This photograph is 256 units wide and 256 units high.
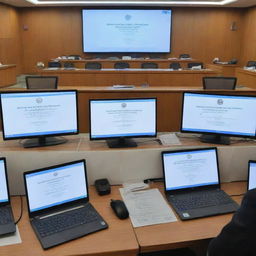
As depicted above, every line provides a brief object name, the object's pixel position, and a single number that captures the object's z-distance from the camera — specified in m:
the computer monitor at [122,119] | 1.70
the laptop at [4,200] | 1.35
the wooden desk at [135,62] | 7.36
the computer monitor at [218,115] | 1.74
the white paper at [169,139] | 1.79
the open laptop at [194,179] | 1.54
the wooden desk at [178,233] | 1.23
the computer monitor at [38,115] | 1.58
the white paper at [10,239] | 1.22
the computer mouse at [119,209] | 1.39
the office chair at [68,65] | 7.29
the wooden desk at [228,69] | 8.32
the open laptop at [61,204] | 1.29
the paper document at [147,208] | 1.38
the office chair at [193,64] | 7.66
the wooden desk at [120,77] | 4.79
